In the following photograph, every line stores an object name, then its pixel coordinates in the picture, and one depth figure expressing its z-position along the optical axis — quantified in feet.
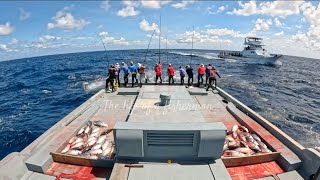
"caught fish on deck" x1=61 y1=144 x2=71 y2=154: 26.57
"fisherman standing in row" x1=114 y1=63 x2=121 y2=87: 56.36
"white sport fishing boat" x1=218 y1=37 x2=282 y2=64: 238.07
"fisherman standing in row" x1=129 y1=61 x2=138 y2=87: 54.80
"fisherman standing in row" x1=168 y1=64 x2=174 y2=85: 56.80
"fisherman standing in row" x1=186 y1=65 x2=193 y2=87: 56.90
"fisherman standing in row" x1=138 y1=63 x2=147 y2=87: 56.20
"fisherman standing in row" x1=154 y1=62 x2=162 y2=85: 56.54
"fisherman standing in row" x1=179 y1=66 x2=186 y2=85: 58.12
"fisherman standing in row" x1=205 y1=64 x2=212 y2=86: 56.75
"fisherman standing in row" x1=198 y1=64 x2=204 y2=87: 58.03
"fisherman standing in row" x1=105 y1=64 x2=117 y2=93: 52.60
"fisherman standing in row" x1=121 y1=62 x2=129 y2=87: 54.90
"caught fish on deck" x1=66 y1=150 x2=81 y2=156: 26.07
